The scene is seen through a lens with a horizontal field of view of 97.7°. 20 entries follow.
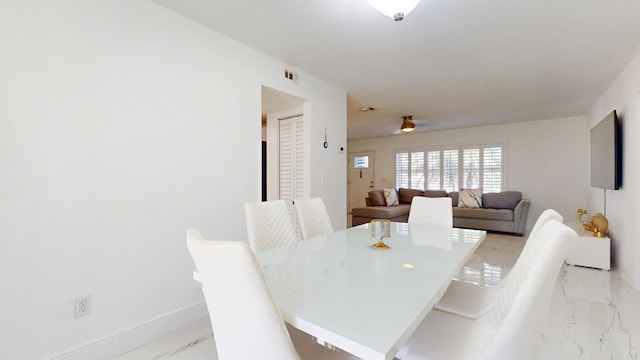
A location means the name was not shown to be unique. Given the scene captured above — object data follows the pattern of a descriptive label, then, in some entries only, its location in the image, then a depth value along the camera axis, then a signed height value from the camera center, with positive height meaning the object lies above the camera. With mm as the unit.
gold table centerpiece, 1615 -296
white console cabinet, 3248 -876
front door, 8219 +75
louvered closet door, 3355 +232
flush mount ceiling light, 1487 +939
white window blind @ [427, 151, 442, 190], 6911 +210
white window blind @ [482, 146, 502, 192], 6162 +228
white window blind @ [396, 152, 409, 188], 7445 +253
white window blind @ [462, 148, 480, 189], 6395 +241
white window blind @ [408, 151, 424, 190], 7184 +216
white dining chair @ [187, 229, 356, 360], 717 -338
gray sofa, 5293 -680
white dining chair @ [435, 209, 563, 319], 1207 -612
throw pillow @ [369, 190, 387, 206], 6387 -439
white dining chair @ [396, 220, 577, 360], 732 -444
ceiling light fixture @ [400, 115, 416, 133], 5242 +1027
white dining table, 754 -401
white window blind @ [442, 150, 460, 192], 6656 +223
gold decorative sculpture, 3395 -570
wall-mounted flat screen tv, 3100 +302
